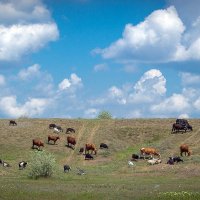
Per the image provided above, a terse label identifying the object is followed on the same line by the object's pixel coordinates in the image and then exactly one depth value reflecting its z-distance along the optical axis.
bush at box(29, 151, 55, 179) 58.78
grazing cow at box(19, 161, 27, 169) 68.01
